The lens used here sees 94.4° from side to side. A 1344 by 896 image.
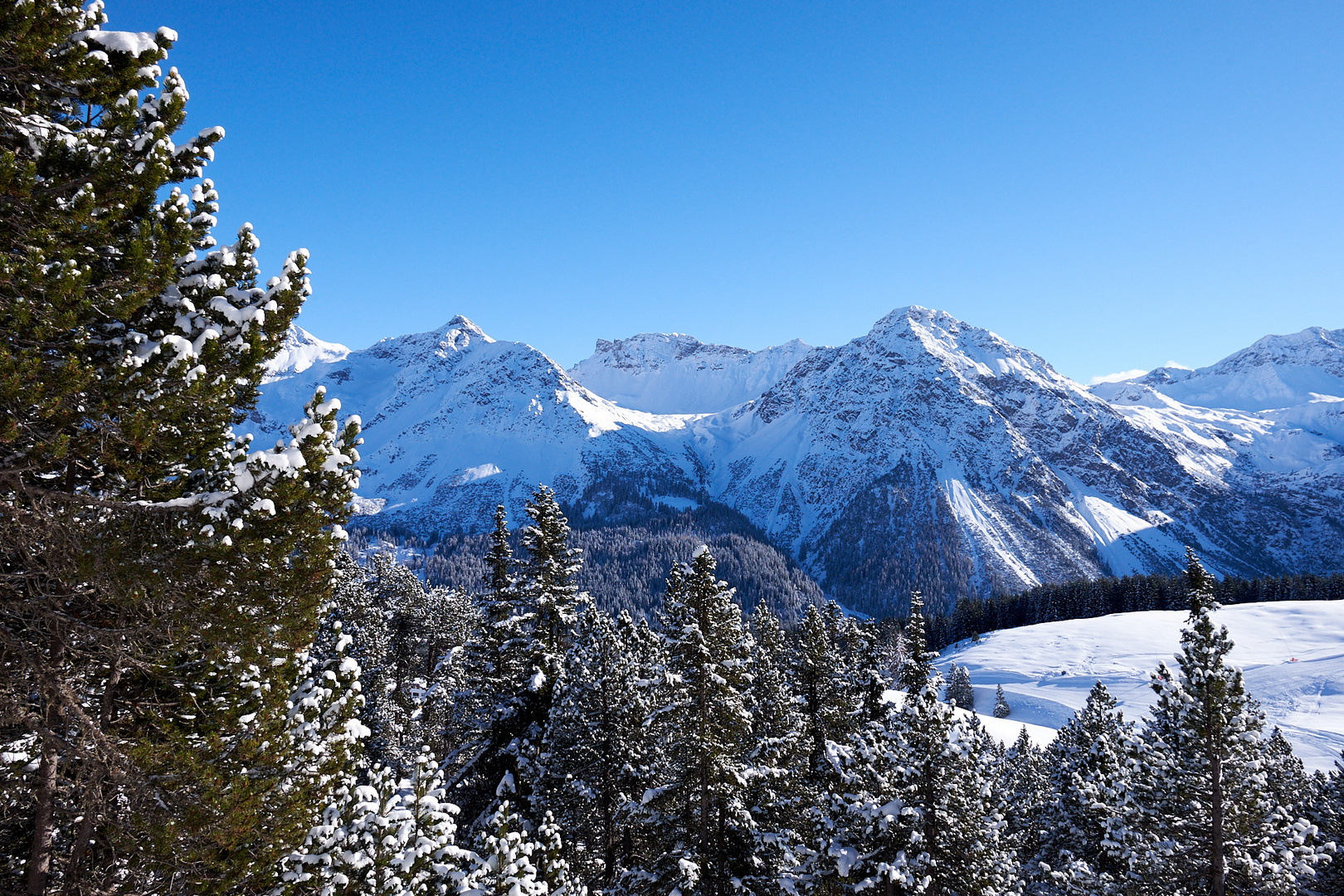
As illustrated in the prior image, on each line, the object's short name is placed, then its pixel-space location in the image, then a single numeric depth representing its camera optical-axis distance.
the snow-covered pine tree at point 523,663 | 22.02
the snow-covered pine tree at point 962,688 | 87.94
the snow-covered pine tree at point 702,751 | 19.17
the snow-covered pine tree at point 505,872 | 10.66
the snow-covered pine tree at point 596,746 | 23.16
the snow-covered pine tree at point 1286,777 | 27.91
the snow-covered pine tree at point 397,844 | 8.93
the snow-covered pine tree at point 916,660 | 18.67
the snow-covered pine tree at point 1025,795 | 34.69
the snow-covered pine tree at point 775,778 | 19.69
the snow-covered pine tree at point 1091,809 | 23.50
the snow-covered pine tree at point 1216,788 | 19.41
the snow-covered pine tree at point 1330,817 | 26.83
